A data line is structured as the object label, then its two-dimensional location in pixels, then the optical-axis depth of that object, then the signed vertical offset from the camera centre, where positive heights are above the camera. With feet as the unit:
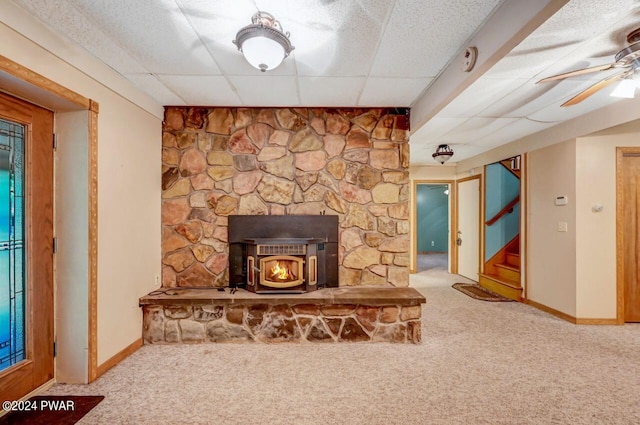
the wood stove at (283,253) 9.73 -1.34
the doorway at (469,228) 18.11 -1.04
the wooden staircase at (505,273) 14.47 -3.25
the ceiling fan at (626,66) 5.65 +3.00
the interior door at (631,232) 10.96 -0.79
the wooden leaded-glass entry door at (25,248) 6.15 -0.71
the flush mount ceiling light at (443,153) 14.83 +2.99
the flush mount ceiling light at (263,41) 5.63 +3.36
